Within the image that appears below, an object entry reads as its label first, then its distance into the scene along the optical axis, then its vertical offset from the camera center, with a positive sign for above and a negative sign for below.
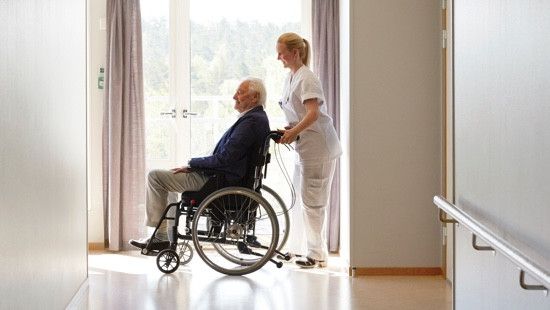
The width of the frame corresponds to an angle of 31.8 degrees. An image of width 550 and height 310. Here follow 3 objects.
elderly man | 6.01 -0.15
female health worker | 6.19 -0.02
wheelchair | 5.94 -0.49
